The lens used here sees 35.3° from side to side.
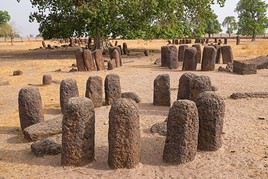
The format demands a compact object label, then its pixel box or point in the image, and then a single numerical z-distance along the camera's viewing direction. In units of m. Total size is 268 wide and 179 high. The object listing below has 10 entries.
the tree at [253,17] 58.28
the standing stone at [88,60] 18.12
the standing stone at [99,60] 18.58
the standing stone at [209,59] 17.59
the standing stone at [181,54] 21.95
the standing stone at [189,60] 17.58
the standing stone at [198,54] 20.30
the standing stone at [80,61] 18.16
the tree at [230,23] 101.34
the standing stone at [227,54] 20.69
